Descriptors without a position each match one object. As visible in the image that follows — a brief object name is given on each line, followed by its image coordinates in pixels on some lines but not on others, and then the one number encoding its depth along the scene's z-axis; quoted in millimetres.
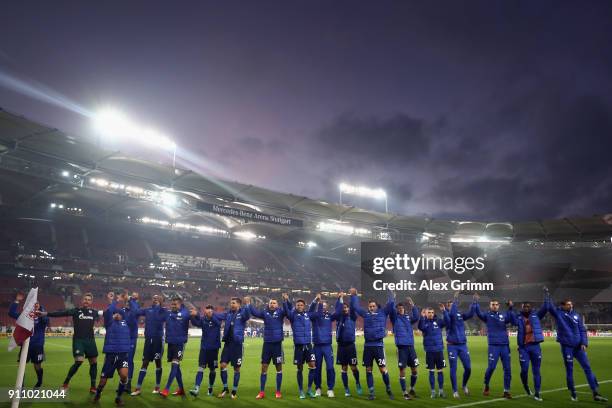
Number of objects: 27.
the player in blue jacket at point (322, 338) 12000
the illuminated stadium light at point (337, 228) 56353
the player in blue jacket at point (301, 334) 12125
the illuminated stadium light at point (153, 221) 54666
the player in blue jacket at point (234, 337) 12078
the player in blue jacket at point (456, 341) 12242
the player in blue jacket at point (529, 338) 11760
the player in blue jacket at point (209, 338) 12141
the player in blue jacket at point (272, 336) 11961
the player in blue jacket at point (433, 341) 12085
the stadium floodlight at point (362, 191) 57219
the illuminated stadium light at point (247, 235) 59938
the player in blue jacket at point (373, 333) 11680
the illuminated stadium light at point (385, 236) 56594
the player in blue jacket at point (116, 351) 10422
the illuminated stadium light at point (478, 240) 57688
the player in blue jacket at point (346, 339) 12078
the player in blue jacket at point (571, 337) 11101
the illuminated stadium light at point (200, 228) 57888
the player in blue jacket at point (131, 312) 12828
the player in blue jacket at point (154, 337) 12250
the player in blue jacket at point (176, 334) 11805
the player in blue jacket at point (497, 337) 12109
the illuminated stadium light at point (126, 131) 38625
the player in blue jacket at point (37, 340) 12523
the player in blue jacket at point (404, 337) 11969
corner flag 7516
